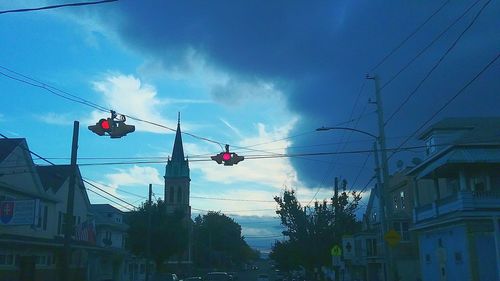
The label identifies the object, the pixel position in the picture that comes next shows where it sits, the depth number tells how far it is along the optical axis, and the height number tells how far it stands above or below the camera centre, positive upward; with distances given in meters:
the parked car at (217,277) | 50.30 -0.20
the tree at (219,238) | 125.34 +8.27
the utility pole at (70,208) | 26.08 +3.01
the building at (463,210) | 28.05 +3.13
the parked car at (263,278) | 63.31 -0.43
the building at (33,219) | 32.34 +3.44
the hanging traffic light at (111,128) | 17.95 +4.47
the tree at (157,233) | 59.62 +4.27
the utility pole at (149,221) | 47.05 +3.93
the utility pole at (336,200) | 44.09 +5.39
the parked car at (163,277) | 44.38 -0.14
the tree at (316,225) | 46.59 +3.98
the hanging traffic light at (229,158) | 22.48 +4.43
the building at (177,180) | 122.69 +19.78
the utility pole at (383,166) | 25.55 +4.67
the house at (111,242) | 54.47 +3.23
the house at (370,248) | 52.76 +2.21
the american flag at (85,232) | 44.12 +3.36
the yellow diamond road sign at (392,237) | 24.34 +1.44
